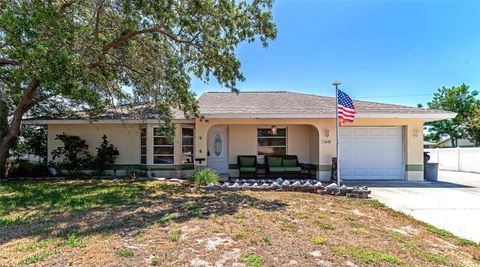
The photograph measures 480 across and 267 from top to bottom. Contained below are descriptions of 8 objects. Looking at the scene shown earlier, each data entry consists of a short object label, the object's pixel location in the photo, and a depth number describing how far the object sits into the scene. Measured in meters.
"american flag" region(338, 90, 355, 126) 9.62
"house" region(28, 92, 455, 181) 12.84
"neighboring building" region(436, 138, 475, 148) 46.38
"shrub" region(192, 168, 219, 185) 10.77
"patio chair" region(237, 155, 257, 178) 13.41
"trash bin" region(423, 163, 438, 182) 13.79
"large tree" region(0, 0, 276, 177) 7.00
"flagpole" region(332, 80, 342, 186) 9.10
